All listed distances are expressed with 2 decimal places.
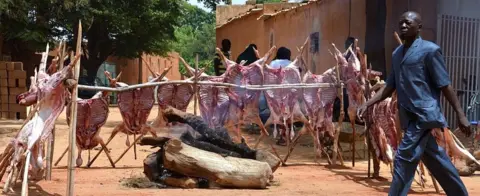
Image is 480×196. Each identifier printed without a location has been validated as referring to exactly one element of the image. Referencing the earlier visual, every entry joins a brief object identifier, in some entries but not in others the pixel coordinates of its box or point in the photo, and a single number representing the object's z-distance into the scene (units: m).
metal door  12.95
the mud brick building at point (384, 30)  12.96
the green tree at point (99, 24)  20.66
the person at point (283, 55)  11.95
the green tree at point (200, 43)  63.72
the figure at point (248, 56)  13.43
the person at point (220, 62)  12.70
